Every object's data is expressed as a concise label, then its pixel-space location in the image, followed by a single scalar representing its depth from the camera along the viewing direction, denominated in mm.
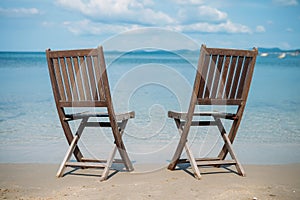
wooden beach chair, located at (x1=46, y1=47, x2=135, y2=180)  4520
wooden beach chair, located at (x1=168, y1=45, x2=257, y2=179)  4629
